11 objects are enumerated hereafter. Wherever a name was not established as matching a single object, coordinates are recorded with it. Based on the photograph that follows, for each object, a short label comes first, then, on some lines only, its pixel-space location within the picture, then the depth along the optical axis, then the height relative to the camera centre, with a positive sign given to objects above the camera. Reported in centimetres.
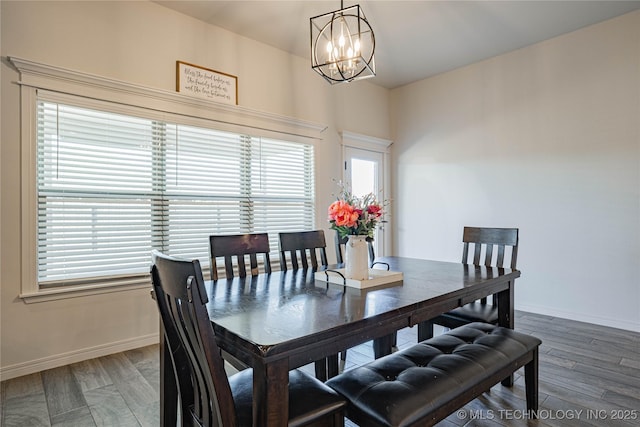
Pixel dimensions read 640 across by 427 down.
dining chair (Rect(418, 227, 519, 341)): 242 -61
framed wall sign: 331 +131
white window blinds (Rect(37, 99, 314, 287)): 269 +26
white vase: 196 -23
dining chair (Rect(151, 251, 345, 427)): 108 -55
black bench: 135 -69
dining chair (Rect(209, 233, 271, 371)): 230 -21
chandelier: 214 +98
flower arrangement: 191 +0
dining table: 115 -39
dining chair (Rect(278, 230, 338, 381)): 231 -22
